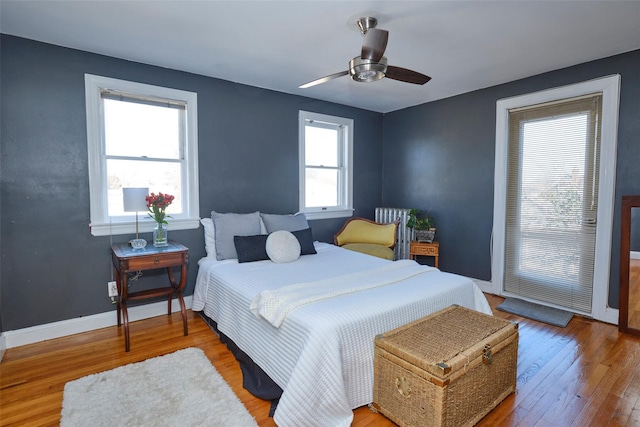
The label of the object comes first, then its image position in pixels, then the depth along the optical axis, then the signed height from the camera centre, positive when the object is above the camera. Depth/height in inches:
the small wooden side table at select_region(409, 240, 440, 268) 160.1 -26.4
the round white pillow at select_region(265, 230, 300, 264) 121.0 -19.6
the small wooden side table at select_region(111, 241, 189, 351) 100.6 -22.1
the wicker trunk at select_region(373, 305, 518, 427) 60.6 -35.3
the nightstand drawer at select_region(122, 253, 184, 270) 100.7 -21.2
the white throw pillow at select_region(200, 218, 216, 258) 130.3 -16.7
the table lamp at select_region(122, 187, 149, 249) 106.6 -1.0
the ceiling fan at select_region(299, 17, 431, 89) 80.7 +36.2
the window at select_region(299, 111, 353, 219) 167.6 +17.4
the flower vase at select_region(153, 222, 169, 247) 115.6 -14.5
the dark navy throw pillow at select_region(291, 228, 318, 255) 133.9 -19.0
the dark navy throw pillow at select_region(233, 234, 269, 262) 121.1 -19.8
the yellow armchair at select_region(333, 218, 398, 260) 157.5 -21.2
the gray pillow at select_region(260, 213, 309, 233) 139.5 -11.6
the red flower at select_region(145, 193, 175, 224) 111.7 -2.8
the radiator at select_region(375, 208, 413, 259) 176.2 -18.7
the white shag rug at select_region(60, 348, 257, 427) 69.5 -48.5
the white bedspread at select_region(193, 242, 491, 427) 64.7 -31.3
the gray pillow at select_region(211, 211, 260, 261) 125.6 -13.1
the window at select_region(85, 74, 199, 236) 113.0 +18.4
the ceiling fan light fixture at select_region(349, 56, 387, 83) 84.0 +34.4
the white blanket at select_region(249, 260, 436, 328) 76.9 -24.9
